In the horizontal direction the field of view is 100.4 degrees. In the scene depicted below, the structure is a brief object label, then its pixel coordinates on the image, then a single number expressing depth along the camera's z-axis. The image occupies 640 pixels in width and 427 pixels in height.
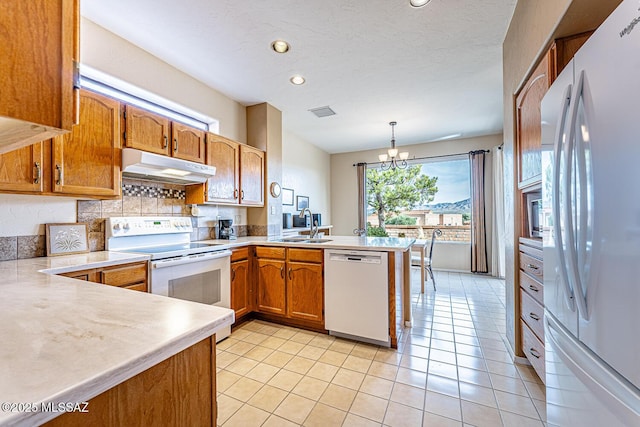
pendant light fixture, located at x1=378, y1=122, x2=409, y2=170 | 4.09
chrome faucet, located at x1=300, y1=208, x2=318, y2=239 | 3.21
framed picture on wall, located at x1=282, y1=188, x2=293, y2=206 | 4.64
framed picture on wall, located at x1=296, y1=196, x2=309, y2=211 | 5.08
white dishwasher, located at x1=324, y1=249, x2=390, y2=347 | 2.28
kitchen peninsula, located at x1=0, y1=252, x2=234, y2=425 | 0.43
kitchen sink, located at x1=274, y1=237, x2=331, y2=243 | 2.99
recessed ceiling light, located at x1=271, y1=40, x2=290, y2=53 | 2.36
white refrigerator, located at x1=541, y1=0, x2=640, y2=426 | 0.62
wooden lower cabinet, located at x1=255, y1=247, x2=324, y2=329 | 2.60
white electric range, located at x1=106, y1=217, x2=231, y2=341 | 2.04
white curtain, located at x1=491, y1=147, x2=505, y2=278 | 4.61
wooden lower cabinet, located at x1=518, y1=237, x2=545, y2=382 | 1.58
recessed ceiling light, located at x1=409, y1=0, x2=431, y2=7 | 1.91
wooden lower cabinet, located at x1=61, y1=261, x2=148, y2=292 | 1.61
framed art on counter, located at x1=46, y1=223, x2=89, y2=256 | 1.87
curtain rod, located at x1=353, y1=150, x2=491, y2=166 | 4.98
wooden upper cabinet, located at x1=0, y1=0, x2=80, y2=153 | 0.49
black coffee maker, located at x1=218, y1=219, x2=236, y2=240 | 3.15
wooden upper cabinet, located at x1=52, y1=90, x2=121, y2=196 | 1.76
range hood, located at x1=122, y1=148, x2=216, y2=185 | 2.05
